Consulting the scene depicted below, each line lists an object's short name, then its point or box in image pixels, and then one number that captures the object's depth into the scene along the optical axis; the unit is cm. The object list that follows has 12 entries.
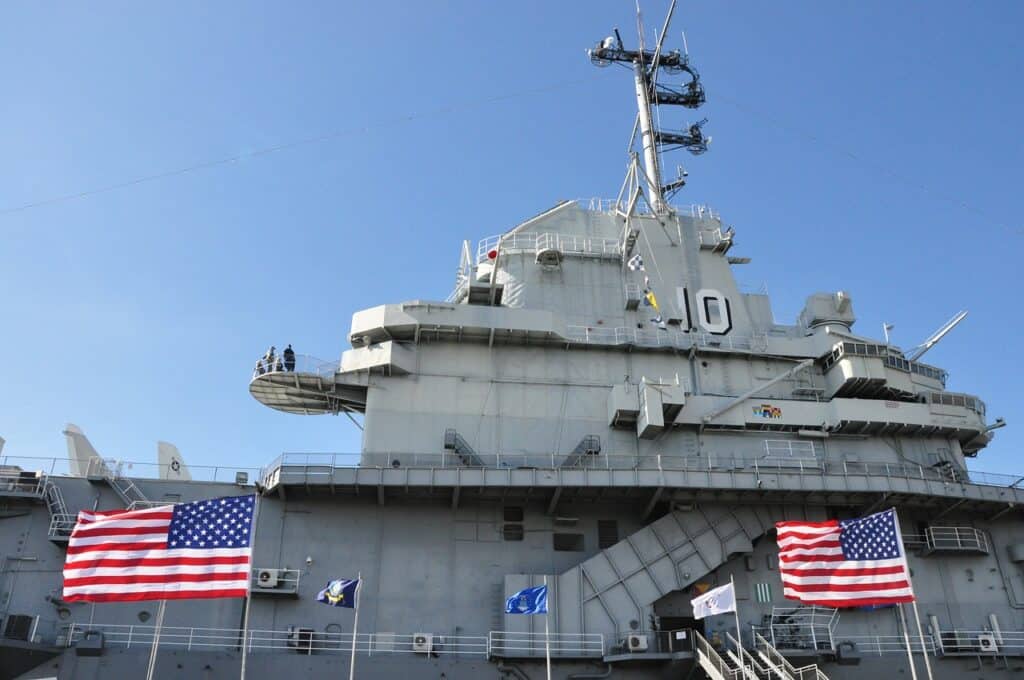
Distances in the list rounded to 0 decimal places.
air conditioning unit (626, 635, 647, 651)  1972
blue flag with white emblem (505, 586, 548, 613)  1791
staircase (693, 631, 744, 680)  1827
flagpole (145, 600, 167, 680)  1514
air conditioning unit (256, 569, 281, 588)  2008
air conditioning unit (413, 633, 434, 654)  1980
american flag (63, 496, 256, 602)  1520
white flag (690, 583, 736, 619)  1741
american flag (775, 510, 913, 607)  1675
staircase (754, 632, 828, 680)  1850
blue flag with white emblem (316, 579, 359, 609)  1702
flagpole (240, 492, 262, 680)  1566
